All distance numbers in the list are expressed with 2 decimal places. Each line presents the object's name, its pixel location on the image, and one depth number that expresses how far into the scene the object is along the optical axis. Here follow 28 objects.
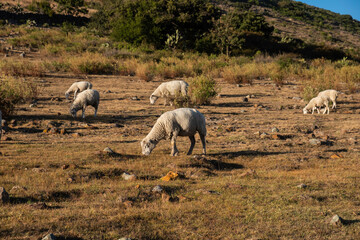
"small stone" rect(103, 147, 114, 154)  16.72
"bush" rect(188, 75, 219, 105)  33.31
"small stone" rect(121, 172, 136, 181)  13.84
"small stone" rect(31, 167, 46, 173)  14.07
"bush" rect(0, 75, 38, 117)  24.42
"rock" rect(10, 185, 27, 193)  11.66
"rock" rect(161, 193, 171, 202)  11.56
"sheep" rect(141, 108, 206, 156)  16.47
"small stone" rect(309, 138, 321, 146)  20.64
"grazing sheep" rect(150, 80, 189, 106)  31.93
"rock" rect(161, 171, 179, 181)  13.98
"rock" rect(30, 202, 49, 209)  10.44
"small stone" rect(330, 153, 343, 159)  18.13
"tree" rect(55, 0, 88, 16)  112.90
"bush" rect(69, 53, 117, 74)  48.91
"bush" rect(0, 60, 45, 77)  42.12
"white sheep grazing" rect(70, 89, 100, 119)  25.64
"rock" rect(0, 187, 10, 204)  10.58
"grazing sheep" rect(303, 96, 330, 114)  30.64
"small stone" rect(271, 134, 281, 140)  22.03
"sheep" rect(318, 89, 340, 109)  31.82
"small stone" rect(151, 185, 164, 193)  12.19
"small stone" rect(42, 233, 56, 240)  8.31
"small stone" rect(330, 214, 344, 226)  9.98
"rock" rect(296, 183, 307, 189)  13.33
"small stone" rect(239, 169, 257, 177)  14.83
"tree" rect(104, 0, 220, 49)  76.50
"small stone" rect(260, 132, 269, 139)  22.16
